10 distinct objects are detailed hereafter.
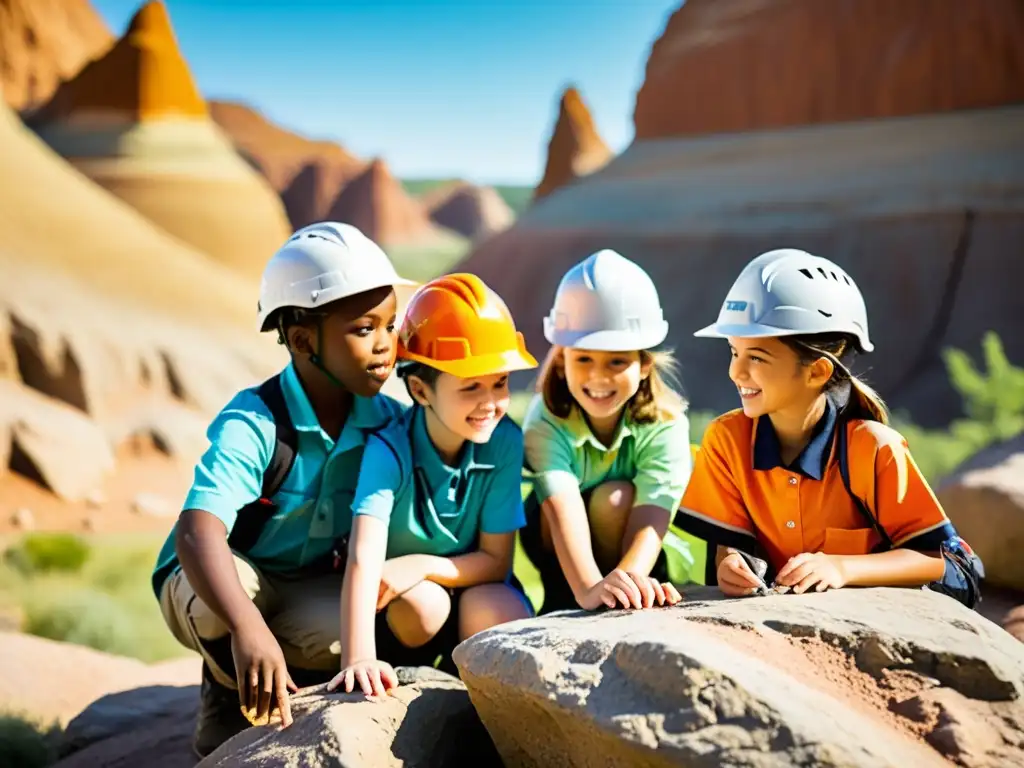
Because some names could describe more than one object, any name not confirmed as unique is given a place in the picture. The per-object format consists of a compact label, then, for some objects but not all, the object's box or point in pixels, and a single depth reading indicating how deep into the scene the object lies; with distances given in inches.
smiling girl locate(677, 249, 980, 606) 113.0
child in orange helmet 125.1
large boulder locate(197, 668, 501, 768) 99.4
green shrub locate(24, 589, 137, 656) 218.8
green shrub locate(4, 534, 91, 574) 275.9
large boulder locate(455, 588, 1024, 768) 82.2
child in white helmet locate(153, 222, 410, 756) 126.2
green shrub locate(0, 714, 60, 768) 148.1
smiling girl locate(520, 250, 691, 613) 133.5
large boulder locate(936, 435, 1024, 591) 196.7
